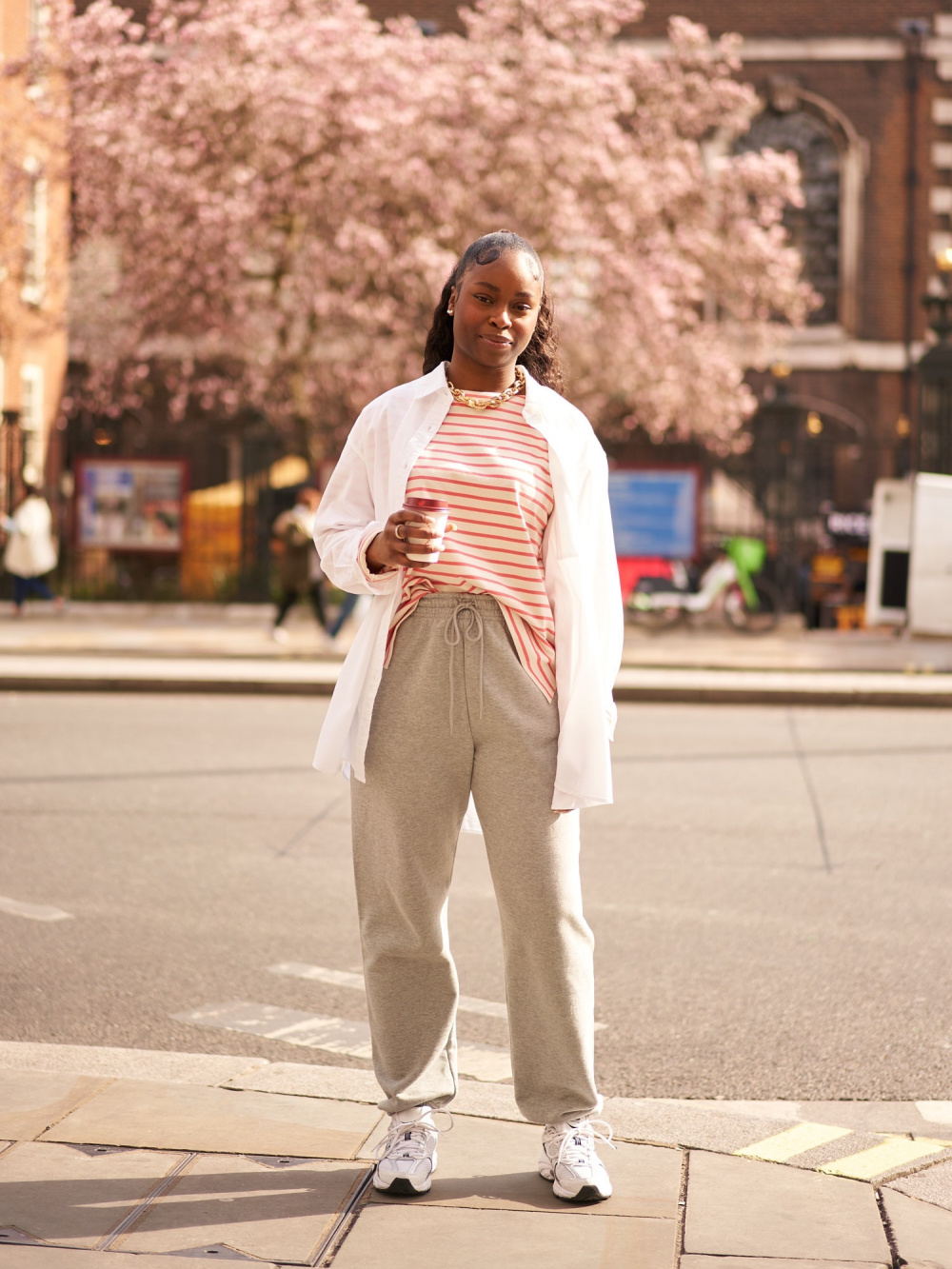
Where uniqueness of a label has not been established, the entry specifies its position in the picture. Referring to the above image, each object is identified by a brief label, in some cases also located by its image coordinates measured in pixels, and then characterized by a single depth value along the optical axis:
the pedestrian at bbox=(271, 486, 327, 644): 16.72
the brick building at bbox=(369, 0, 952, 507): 30.78
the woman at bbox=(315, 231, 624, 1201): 3.28
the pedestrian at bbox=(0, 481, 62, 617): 19.73
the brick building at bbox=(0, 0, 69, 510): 22.86
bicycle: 19.80
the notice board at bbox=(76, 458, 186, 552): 22.73
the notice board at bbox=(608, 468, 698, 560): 21.17
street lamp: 18.89
